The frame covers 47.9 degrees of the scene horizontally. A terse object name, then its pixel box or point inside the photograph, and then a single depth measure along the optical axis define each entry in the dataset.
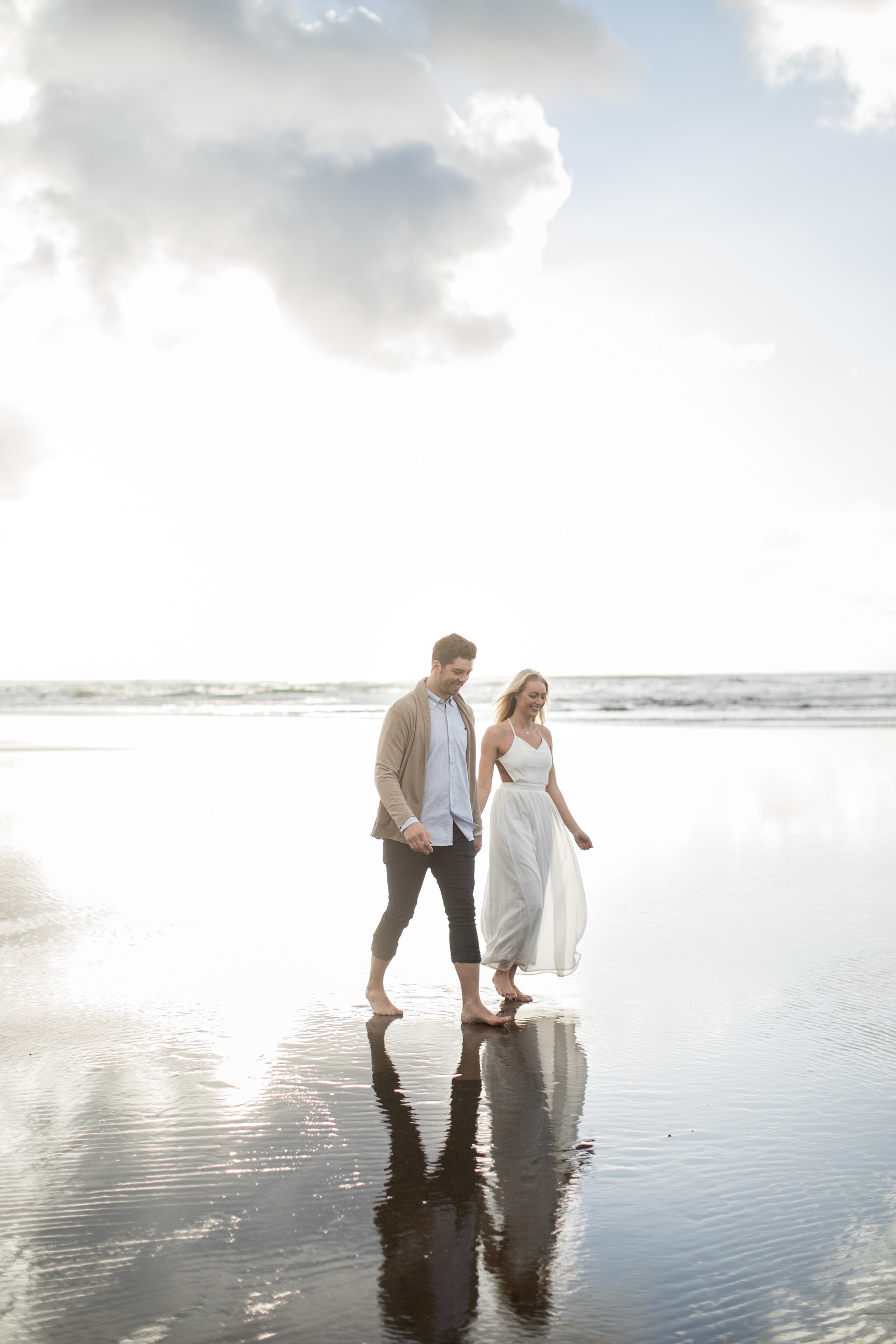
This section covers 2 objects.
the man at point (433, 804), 4.75
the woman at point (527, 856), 5.14
